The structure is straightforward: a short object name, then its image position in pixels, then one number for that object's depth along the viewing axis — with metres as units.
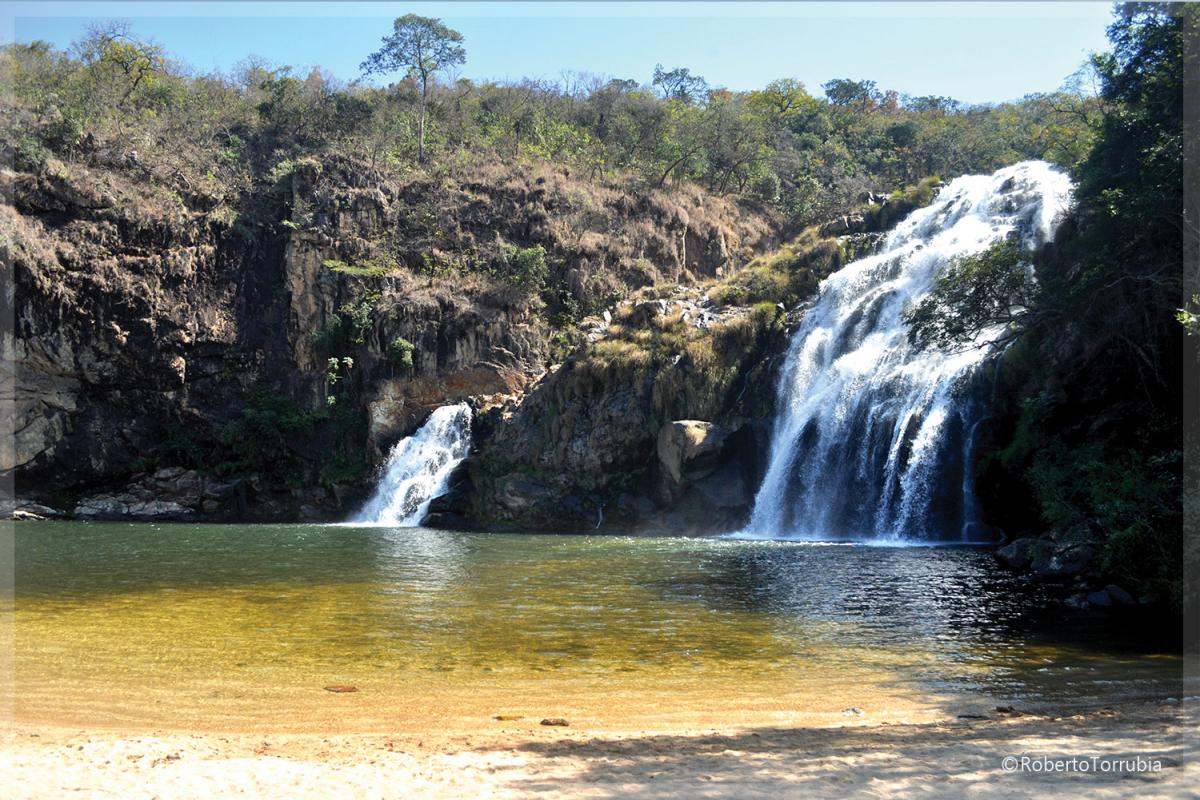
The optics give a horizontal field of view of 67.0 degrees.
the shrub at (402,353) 41.38
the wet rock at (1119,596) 15.74
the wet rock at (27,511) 37.00
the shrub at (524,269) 45.25
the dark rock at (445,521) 35.69
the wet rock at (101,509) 38.38
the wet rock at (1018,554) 19.64
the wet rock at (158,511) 39.19
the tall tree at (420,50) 53.06
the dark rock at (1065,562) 17.88
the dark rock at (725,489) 31.73
